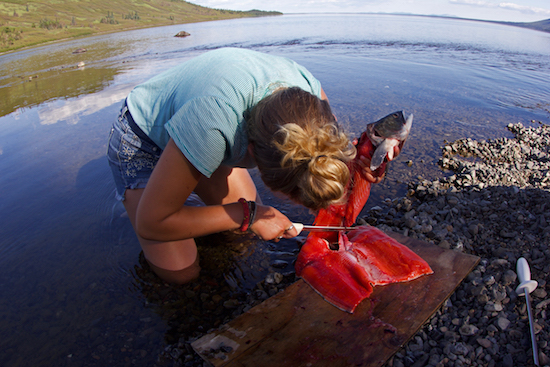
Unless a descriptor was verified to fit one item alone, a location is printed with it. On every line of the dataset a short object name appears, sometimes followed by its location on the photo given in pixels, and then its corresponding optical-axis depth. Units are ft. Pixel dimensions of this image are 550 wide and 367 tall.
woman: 2.13
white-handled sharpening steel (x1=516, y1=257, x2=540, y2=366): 2.42
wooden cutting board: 2.49
